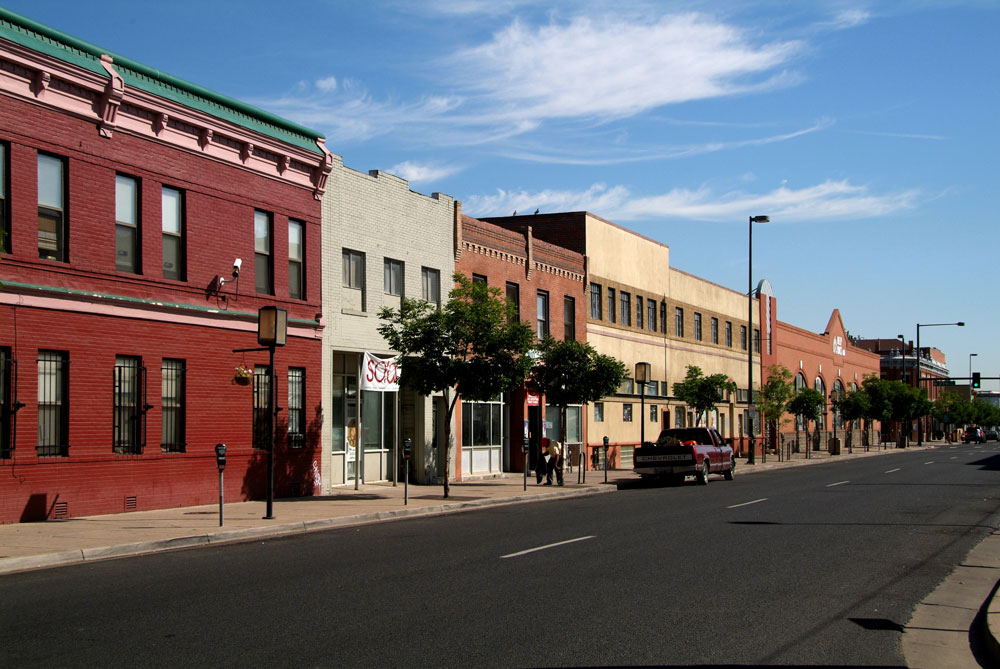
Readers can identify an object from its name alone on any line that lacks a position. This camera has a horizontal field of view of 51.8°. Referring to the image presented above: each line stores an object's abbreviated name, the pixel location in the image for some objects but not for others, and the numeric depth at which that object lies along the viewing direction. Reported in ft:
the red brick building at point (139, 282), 59.26
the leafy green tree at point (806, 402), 195.42
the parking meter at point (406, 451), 70.73
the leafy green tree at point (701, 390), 144.77
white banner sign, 86.63
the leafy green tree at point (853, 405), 239.09
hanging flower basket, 74.35
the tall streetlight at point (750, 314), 152.66
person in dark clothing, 99.40
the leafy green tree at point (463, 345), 78.28
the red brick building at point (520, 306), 106.11
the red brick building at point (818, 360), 216.95
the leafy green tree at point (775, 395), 180.75
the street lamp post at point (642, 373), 113.79
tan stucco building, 134.82
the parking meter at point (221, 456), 57.16
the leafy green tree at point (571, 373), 98.99
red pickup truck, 102.68
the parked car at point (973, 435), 372.99
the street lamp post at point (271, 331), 61.72
